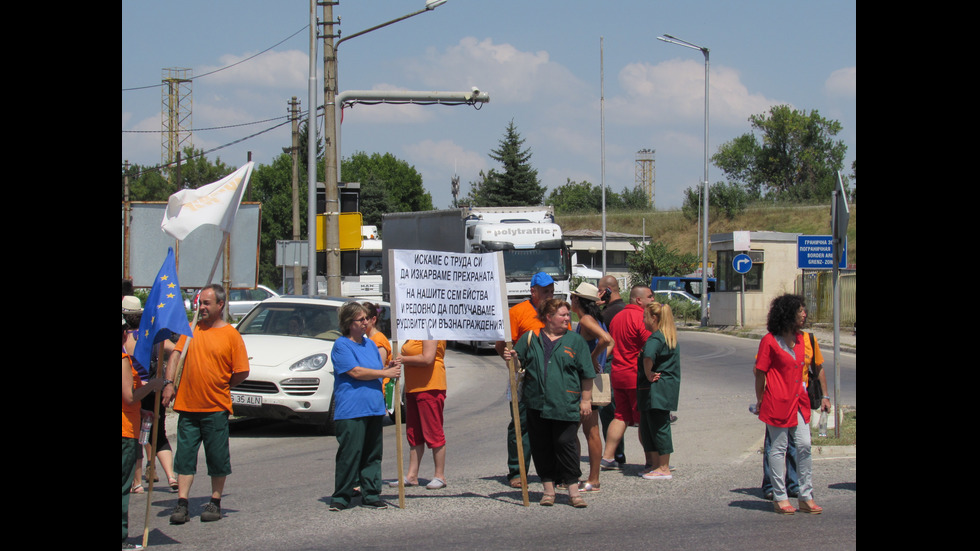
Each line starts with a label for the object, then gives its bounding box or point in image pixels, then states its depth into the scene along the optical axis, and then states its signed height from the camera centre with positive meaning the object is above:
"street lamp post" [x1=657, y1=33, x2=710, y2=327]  34.50 +0.21
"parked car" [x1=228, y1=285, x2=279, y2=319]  30.41 -0.70
